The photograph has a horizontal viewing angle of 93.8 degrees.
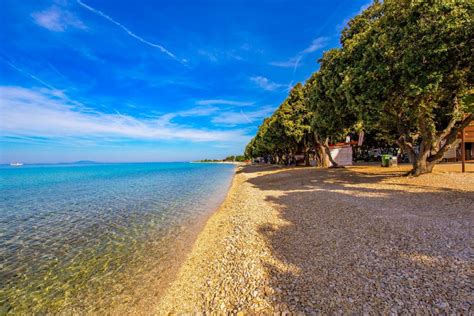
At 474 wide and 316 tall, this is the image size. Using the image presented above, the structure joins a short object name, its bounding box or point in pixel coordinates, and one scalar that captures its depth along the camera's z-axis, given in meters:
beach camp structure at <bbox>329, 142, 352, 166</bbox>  33.16
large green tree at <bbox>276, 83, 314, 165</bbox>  32.16
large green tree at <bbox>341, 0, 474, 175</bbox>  9.64
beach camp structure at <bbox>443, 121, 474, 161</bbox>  23.75
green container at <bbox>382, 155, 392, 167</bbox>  22.84
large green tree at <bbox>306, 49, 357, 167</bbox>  14.29
